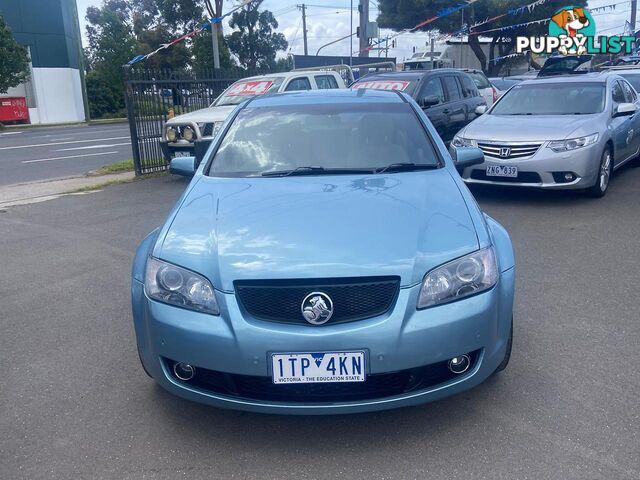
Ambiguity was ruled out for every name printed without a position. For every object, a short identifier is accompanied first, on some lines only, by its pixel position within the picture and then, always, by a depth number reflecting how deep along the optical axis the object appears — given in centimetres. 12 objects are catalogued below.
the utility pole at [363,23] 2315
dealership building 3675
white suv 1038
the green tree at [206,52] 4341
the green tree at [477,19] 3569
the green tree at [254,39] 4881
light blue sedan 268
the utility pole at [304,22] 5834
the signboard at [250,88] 1147
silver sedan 744
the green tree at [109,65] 4153
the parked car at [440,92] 1058
